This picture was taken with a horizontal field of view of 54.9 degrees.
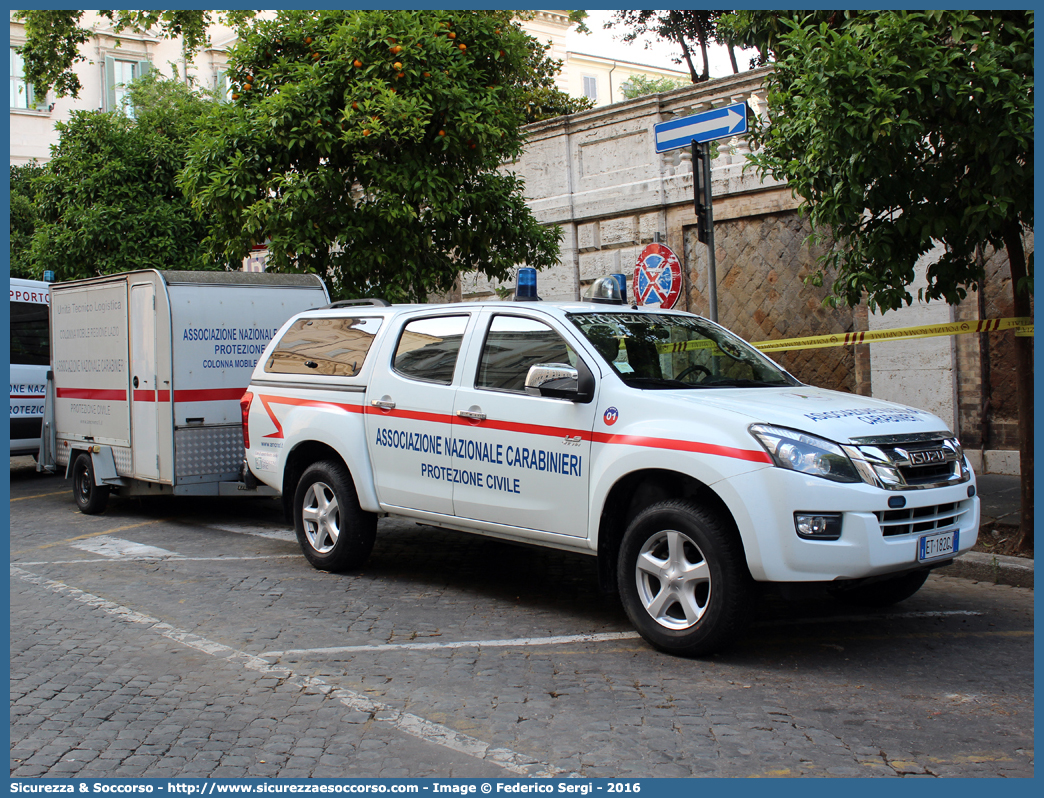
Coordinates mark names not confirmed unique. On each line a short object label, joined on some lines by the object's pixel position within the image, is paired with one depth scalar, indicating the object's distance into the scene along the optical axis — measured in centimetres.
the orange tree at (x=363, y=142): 1116
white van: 1380
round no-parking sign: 1059
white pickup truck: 493
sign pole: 920
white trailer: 955
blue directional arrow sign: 883
